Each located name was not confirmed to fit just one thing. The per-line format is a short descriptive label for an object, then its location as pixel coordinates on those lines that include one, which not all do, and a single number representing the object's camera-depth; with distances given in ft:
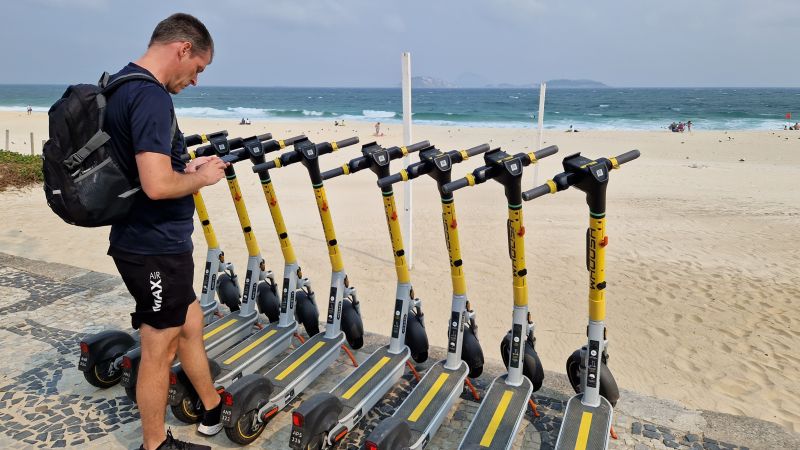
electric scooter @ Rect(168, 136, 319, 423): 11.58
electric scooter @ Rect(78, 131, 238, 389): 12.94
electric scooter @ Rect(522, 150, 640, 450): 10.22
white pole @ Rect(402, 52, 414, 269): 20.18
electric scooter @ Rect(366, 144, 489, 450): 10.13
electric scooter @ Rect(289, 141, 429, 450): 10.41
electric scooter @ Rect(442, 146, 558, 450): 10.82
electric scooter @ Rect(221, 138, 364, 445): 10.98
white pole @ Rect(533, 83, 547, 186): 30.73
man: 8.13
